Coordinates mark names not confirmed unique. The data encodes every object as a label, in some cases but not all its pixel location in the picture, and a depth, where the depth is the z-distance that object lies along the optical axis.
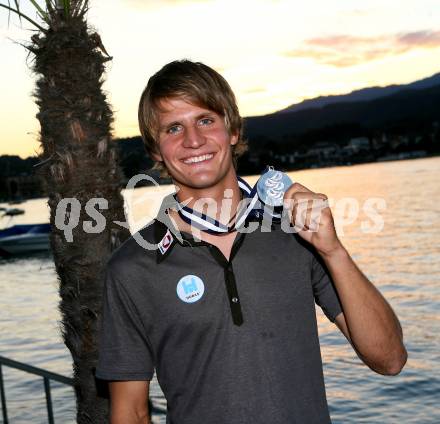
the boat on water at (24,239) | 47.94
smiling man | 2.61
